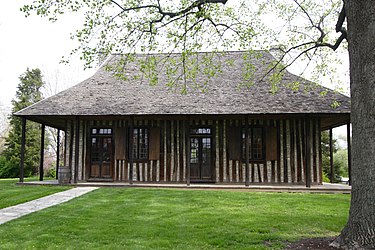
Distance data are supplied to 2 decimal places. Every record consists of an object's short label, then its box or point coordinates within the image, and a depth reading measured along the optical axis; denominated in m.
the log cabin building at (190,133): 14.19
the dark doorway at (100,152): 15.65
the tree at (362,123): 5.21
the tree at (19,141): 25.00
